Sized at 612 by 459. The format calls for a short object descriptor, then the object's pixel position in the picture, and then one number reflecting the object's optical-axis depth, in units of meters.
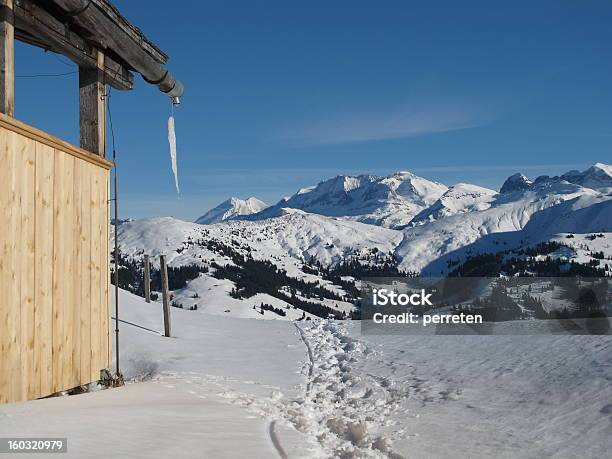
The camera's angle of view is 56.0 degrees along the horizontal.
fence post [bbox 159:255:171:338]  17.68
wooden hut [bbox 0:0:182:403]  6.82
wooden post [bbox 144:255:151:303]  24.30
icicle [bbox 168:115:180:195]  11.12
